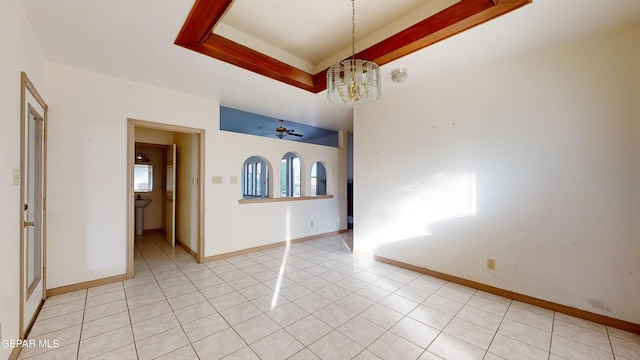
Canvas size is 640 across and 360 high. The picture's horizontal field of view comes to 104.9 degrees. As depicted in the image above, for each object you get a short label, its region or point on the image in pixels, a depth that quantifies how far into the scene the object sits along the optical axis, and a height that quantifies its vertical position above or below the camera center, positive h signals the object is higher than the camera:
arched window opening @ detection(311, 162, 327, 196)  8.07 +0.09
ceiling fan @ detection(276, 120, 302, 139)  5.33 +1.12
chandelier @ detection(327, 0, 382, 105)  2.03 +0.86
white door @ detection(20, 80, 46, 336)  1.87 -0.25
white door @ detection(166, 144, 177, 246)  4.44 -0.23
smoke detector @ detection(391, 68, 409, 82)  2.73 +1.22
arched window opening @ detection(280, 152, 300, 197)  8.43 +0.25
